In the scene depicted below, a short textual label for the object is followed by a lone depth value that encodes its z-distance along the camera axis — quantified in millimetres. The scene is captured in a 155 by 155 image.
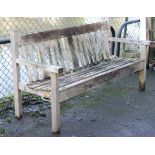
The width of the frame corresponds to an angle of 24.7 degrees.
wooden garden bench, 3611
